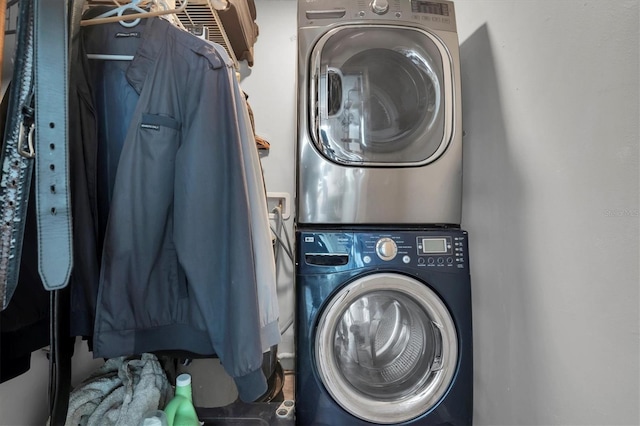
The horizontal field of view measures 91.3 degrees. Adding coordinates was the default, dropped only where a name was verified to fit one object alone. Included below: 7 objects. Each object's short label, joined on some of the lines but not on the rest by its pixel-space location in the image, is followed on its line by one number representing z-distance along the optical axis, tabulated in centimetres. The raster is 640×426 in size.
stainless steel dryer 119
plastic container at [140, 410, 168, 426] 88
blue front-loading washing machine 106
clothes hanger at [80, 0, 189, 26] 77
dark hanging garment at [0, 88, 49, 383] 68
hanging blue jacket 77
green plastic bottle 99
